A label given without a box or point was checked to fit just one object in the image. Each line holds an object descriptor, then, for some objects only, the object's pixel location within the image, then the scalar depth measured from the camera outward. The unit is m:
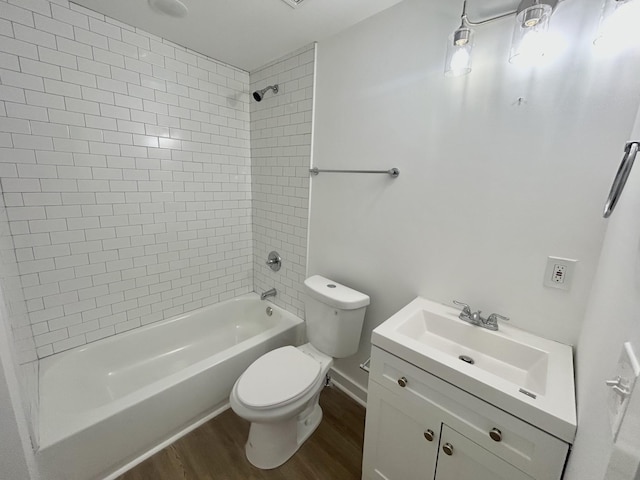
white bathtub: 1.18
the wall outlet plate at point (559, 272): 0.99
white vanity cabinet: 0.78
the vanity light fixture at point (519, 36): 0.88
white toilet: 1.26
